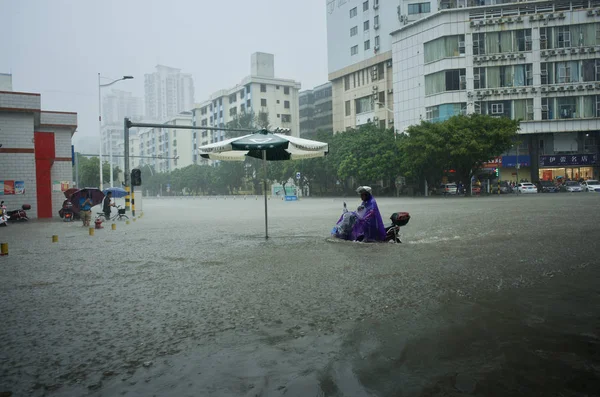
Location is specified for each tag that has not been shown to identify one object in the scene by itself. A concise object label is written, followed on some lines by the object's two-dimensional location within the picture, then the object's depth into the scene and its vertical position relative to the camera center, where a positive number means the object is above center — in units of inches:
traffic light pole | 983.9 +98.5
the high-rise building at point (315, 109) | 3754.9 +718.9
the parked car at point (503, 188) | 2138.3 +10.2
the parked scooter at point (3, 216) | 839.7 -22.4
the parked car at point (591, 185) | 1929.4 +11.6
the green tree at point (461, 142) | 1675.7 +182.1
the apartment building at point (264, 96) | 3823.8 +850.7
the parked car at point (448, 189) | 2028.8 +11.0
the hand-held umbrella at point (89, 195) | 785.6 +10.5
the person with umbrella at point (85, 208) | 770.8 -11.0
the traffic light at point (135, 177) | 927.0 +45.7
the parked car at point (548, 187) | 2068.2 +8.4
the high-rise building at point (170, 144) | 5049.2 +631.3
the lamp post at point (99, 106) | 1409.9 +295.7
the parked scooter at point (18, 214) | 932.0 -22.0
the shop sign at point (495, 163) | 2201.0 +128.6
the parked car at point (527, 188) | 2020.5 +7.8
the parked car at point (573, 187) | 1999.3 +6.2
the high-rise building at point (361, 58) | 2669.8 +838.9
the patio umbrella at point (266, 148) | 466.9 +51.7
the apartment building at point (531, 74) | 2058.3 +518.4
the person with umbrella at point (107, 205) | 909.8 -8.3
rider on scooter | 438.6 -26.4
